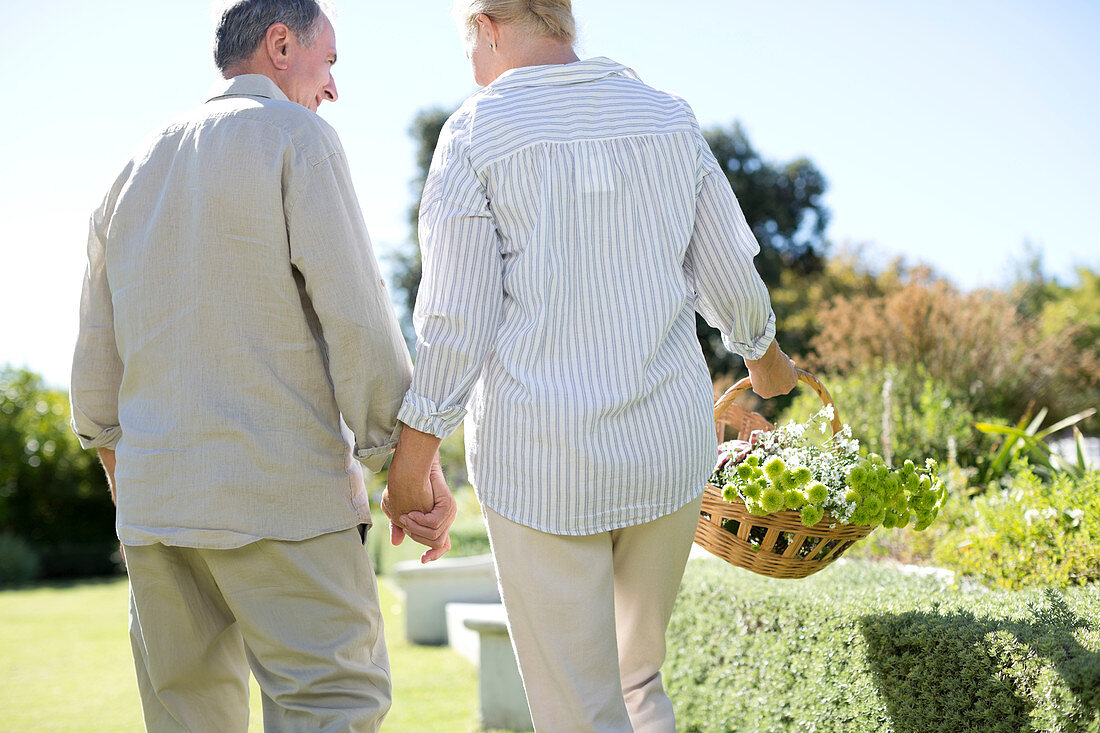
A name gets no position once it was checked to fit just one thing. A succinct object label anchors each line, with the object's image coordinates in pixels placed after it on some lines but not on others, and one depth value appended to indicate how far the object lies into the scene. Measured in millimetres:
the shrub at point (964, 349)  7090
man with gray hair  1696
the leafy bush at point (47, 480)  13648
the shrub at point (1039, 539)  2607
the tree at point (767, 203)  18578
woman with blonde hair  1619
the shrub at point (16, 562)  12523
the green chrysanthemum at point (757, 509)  2037
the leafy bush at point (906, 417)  5195
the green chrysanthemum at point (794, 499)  2025
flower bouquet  2053
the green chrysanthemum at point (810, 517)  2016
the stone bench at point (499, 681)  3957
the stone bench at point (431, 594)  6145
